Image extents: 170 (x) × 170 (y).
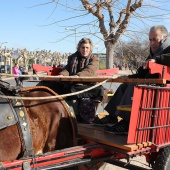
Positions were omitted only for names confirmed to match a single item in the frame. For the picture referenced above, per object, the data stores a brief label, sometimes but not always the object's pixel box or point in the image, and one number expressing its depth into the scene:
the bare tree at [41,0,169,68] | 6.38
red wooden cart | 2.68
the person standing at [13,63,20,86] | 16.61
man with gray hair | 3.33
